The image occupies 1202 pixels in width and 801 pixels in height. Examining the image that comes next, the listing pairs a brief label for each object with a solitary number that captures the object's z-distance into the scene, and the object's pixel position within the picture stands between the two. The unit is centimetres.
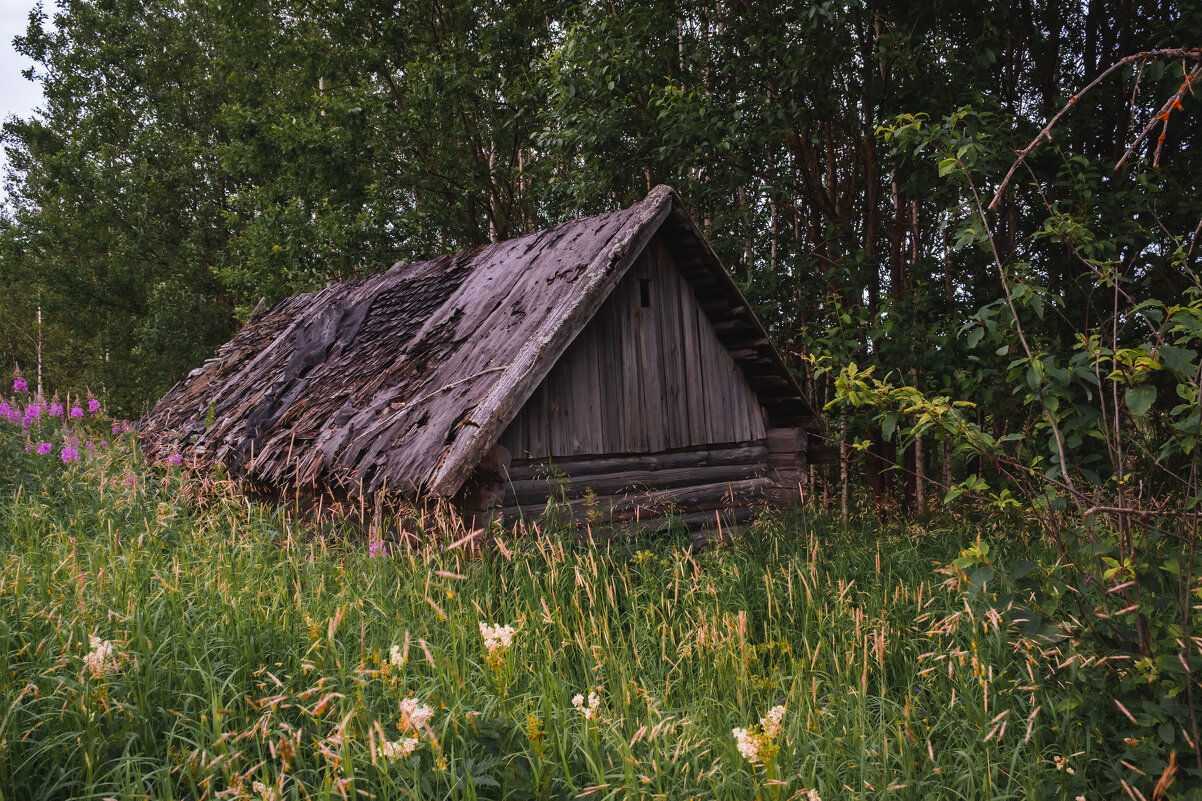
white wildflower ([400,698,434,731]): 185
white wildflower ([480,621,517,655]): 216
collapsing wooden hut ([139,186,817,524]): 508
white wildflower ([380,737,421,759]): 181
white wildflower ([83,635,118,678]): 223
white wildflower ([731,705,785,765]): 191
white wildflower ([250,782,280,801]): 170
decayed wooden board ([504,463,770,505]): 535
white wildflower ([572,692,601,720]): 208
